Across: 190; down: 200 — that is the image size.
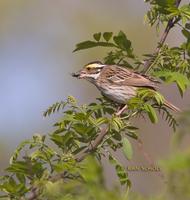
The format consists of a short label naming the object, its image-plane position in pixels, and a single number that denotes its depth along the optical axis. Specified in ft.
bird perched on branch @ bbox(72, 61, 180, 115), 33.91
